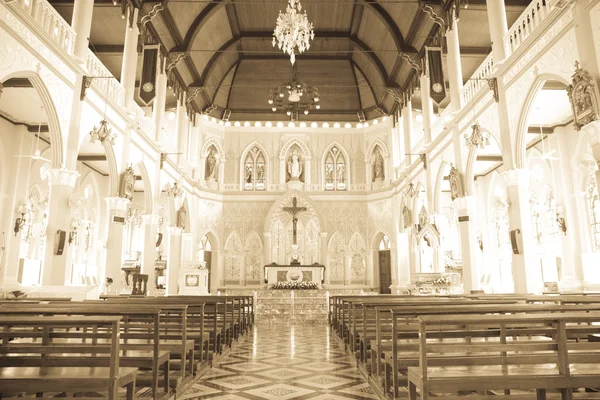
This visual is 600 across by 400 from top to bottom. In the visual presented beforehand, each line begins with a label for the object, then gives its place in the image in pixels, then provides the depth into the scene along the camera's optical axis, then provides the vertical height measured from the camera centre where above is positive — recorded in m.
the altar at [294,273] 20.22 +0.49
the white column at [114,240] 13.91 +1.37
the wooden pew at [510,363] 3.17 -0.59
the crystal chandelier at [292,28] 12.48 +7.11
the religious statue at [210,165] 26.14 +6.88
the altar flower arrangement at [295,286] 18.45 -0.08
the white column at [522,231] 11.15 +1.30
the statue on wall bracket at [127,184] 14.16 +3.16
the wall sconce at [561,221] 15.84 +2.17
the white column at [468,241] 14.09 +1.36
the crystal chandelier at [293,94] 15.03 +6.73
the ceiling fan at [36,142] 16.19 +5.31
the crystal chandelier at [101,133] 11.77 +3.99
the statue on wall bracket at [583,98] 7.79 +3.26
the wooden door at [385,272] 25.40 +0.66
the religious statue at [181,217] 20.55 +3.04
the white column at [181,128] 21.59 +7.51
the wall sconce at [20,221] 15.56 +2.20
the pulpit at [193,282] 18.34 +0.09
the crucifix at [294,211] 24.22 +3.91
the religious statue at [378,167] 26.36 +6.79
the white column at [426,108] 18.87 +7.35
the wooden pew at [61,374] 3.14 -0.66
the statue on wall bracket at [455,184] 14.70 +3.26
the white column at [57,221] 10.77 +1.54
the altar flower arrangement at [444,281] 15.38 +0.09
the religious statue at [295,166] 26.39 +6.86
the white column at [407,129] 22.02 +7.53
